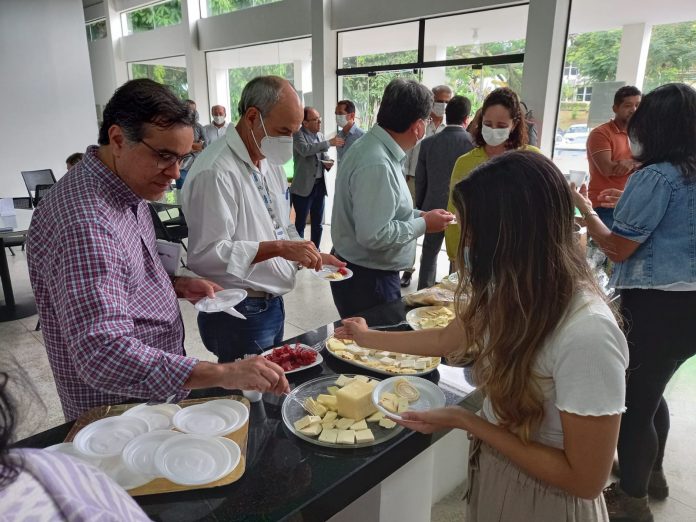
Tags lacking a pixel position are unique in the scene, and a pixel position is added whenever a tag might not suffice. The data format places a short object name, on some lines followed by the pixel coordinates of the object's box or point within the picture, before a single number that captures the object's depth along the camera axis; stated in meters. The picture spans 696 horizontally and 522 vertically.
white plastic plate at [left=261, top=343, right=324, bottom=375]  1.37
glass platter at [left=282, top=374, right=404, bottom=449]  1.08
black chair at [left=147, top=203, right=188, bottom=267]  4.36
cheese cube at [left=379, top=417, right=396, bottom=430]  1.15
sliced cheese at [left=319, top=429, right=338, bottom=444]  1.08
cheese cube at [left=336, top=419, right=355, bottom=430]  1.13
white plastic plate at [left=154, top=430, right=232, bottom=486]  0.91
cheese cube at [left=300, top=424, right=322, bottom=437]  1.10
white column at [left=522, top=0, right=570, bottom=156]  4.39
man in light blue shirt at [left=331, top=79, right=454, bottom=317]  1.92
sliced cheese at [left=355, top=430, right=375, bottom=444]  1.09
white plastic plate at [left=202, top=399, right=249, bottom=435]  1.10
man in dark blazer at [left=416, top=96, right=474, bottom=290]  3.76
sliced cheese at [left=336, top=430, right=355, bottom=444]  1.08
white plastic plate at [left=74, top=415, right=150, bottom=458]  0.97
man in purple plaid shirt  0.97
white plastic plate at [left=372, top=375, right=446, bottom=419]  1.23
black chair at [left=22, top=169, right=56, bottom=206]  5.36
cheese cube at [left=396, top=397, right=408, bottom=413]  1.20
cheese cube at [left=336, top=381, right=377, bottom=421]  1.16
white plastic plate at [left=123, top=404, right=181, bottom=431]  1.07
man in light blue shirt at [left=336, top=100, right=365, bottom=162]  5.64
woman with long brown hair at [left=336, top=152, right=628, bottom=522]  0.83
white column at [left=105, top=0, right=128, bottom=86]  10.35
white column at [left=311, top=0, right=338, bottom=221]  6.43
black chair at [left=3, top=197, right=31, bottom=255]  3.69
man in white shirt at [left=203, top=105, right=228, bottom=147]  6.92
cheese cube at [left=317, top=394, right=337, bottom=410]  1.20
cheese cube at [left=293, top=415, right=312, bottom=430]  1.12
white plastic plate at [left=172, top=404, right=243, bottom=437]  1.04
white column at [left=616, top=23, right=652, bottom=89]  4.24
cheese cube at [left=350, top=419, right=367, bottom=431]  1.13
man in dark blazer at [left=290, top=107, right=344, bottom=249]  5.37
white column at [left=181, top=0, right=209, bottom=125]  8.44
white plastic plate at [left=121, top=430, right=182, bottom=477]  0.93
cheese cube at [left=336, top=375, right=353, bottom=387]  1.32
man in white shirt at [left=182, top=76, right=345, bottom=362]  1.59
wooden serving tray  0.91
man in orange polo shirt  3.33
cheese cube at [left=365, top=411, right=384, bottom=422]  1.18
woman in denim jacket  1.60
